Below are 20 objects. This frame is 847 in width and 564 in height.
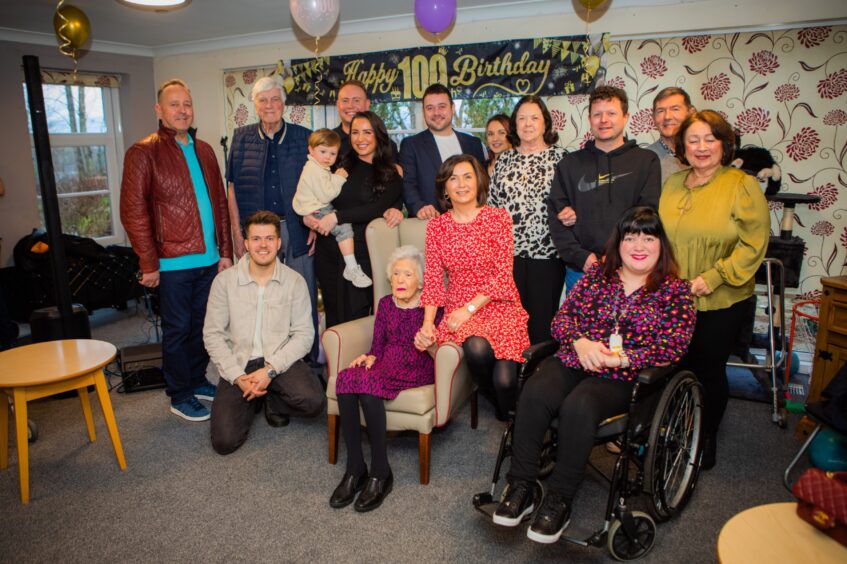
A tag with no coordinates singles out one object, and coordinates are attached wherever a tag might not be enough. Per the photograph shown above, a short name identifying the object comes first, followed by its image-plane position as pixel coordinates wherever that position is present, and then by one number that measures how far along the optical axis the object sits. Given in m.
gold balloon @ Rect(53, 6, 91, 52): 4.12
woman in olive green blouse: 2.35
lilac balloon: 3.79
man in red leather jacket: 3.01
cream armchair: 2.49
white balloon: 3.64
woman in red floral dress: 2.55
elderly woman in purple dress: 2.44
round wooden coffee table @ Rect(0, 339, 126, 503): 2.38
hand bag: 1.47
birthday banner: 4.23
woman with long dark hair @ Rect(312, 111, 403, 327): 3.12
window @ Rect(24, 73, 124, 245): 5.66
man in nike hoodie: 2.59
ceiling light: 3.35
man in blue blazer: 3.21
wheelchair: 1.96
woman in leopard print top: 2.80
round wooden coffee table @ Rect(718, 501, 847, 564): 1.42
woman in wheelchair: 2.01
